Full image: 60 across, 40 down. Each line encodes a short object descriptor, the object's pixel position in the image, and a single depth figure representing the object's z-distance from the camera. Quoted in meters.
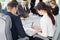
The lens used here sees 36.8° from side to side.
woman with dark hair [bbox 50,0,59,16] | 2.65
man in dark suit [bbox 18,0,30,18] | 2.61
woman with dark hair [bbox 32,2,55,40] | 1.51
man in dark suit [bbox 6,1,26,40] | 1.48
